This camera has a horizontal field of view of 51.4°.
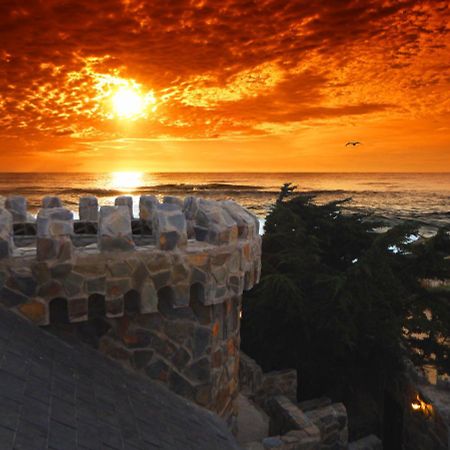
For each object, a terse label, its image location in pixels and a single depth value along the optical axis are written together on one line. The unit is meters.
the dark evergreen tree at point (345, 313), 14.39
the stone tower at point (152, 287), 5.75
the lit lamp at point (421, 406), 13.40
